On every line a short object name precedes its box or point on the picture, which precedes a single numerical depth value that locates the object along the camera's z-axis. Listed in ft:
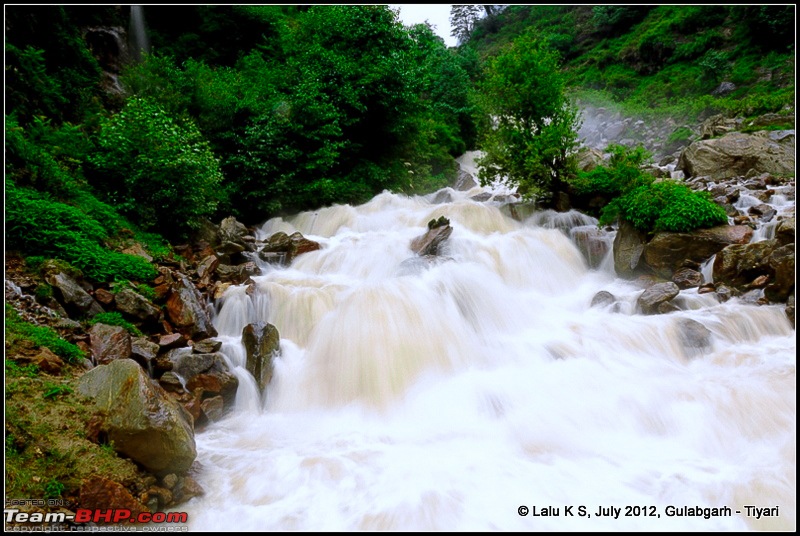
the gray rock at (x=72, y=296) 19.03
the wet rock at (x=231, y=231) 35.96
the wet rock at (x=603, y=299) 28.86
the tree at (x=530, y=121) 39.27
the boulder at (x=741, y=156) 44.55
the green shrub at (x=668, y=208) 30.68
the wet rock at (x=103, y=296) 20.76
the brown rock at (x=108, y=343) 17.62
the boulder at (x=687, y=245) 29.84
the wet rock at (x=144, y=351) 18.97
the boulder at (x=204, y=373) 19.85
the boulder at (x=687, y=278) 28.76
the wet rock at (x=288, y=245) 36.45
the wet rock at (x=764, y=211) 33.04
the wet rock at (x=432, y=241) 35.63
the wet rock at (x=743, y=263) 26.23
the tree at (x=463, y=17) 199.31
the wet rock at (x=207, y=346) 21.39
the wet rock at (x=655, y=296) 26.48
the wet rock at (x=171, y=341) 20.66
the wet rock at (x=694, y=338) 22.85
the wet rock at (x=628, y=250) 32.89
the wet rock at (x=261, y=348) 22.49
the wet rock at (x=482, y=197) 54.51
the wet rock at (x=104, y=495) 11.61
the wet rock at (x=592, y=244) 36.40
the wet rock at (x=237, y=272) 30.43
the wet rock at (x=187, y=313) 22.98
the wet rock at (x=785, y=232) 24.73
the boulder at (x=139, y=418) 13.14
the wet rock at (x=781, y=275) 24.34
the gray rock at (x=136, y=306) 21.01
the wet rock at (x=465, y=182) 67.41
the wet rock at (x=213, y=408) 19.58
